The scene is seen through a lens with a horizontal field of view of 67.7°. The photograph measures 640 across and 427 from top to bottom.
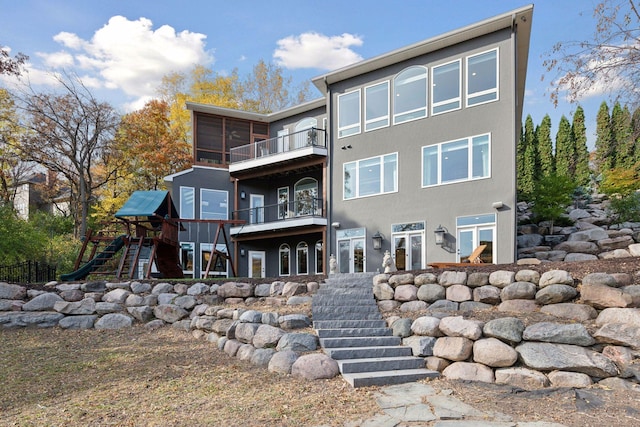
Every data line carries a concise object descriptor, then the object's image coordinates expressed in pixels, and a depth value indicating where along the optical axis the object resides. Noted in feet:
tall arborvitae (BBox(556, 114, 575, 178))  91.30
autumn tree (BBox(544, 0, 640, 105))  30.17
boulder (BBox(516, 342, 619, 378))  20.49
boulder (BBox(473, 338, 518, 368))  21.99
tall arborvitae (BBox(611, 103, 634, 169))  83.01
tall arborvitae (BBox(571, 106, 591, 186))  89.15
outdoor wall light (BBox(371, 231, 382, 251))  54.29
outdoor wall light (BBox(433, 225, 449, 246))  49.03
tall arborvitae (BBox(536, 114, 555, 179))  93.40
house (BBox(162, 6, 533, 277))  47.65
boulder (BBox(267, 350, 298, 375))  23.90
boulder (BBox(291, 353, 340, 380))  22.76
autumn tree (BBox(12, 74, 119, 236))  79.92
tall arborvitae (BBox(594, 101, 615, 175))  89.25
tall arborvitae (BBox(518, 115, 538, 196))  90.49
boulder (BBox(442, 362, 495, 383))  22.06
